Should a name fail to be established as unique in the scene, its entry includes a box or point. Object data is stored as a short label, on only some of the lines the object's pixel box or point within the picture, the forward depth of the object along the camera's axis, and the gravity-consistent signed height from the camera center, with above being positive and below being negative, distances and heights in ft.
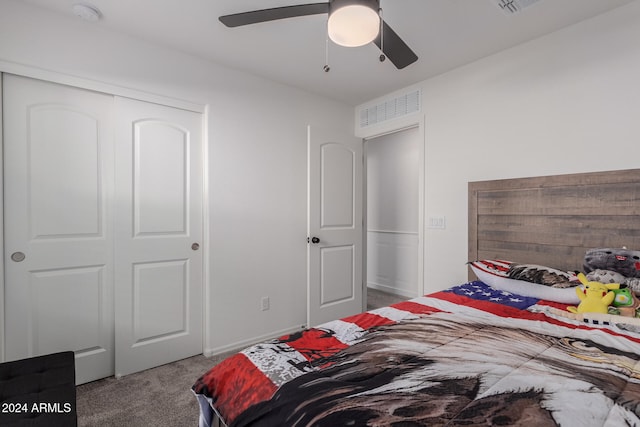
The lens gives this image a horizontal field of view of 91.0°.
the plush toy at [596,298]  4.76 -1.32
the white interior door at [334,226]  10.18 -0.44
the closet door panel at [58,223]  6.30 -0.22
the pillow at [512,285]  5.54 -1.41
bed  2.47 -1.53
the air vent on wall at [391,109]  9.94 +3.53
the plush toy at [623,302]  4.74 -1.38
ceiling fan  3.95 +2.59
